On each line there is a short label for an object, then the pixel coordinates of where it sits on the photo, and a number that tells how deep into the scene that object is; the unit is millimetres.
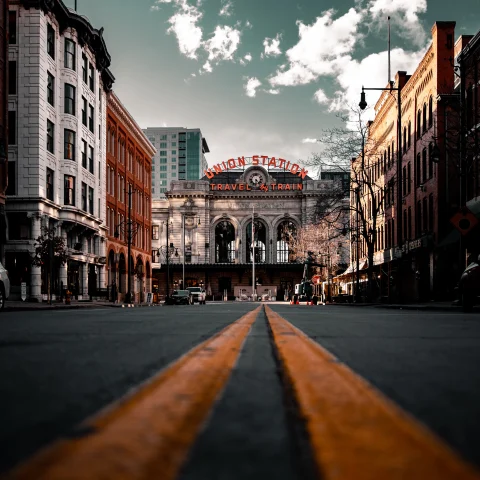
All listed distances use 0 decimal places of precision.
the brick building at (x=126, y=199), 58344
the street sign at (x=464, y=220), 19264
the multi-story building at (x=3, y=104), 33625
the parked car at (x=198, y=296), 62406
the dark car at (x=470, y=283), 16422
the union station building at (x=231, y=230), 100812
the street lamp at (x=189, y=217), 100200
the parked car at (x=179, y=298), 55906
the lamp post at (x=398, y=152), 33838
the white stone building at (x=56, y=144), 39719
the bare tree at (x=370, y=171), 42750
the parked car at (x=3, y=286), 18056
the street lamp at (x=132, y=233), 52719
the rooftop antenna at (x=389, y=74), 45650
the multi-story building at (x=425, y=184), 38188
